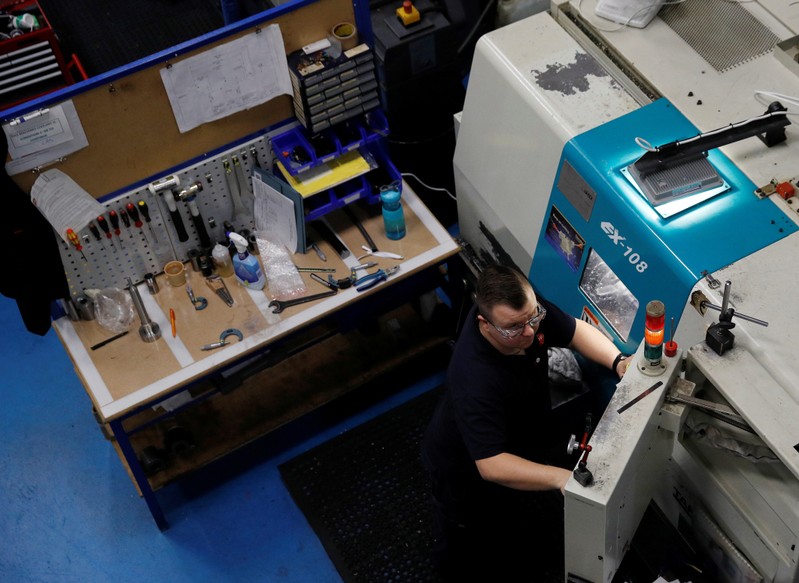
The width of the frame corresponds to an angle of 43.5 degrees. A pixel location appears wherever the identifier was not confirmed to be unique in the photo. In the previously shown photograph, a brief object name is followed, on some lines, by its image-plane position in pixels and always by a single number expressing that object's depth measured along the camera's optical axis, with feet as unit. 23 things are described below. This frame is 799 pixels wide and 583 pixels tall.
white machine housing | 7.38
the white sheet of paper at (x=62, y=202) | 10.18
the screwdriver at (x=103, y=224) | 10.92
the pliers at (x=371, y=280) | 11.43
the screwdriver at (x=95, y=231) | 10.91
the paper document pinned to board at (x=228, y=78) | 10.27
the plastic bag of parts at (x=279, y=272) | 11.48
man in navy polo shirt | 8.35
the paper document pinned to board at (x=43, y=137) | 9.71
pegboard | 11.04
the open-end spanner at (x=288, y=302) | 11.31
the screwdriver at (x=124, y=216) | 11.00
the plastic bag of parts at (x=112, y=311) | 11.29
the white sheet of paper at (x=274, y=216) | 11.37
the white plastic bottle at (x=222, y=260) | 11.52
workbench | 10.97
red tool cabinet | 13.80
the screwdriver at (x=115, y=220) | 10.93
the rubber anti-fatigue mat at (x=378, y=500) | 11.43
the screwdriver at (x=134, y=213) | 10.96
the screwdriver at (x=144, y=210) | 11.00
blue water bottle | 11.49
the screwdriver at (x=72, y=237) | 10.46
